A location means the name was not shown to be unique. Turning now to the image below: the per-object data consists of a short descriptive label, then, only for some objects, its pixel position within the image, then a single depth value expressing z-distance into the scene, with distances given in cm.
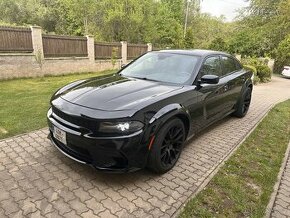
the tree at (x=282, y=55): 1958
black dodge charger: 278
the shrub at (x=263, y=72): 1402
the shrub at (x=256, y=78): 1303
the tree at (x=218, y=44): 2322
